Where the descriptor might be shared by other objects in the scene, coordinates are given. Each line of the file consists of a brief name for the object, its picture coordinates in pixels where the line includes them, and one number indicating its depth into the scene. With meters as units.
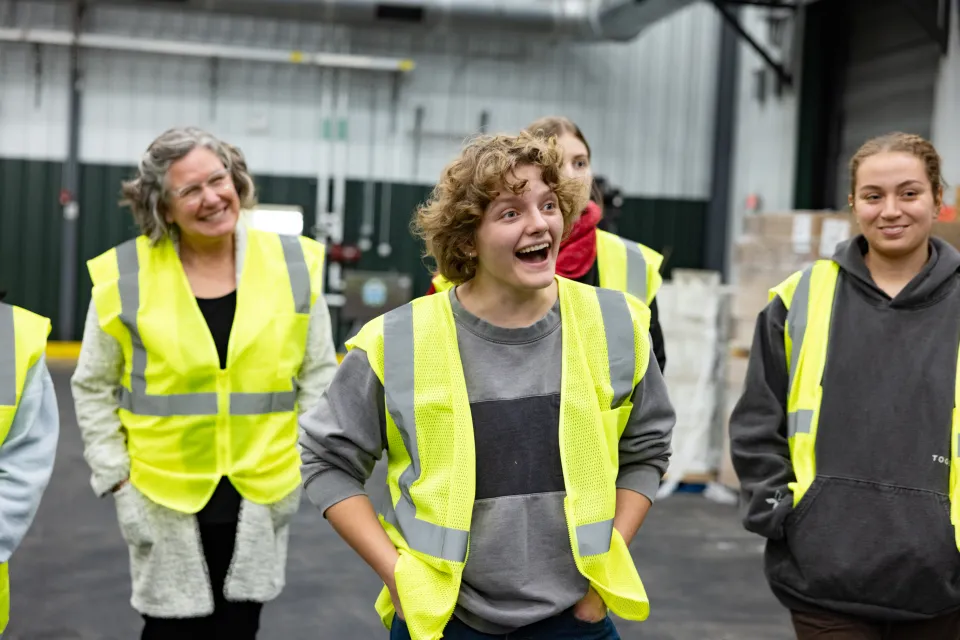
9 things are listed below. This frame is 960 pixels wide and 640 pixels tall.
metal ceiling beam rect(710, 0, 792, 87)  10.30
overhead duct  10.38
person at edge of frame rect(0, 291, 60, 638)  1.96
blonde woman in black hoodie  2.06
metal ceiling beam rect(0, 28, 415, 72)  10.65
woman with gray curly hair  2.54
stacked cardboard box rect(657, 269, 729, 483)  6.44
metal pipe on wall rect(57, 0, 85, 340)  10.91
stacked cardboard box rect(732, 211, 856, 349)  5.86
